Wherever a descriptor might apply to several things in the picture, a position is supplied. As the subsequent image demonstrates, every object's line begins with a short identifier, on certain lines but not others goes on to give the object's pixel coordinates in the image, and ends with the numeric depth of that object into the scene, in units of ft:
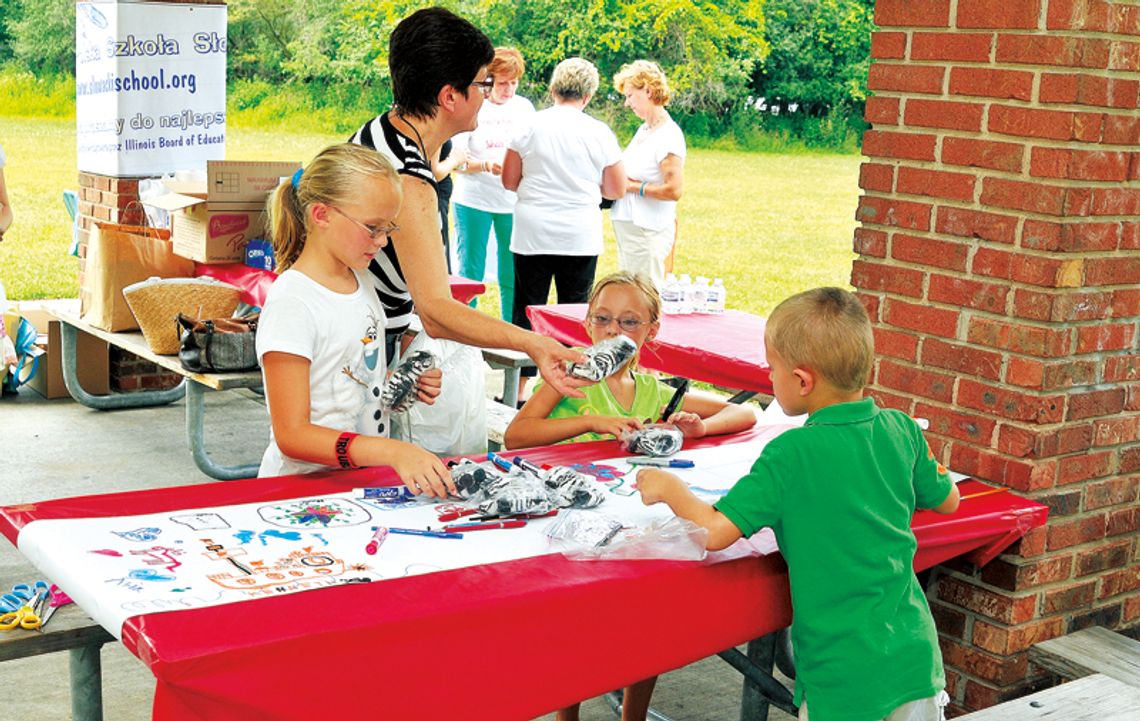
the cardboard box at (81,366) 22.16
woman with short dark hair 9.97
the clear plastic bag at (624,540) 7.95
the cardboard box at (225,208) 19.15
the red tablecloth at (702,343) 15.75
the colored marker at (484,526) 8.25
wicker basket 18.21
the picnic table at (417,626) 6.35
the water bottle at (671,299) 18.74
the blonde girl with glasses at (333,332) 8.85
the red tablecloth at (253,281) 18.61
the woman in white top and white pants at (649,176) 24.63
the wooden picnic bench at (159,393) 17.48
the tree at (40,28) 59.88
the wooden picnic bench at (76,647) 7.97
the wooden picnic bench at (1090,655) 10.26
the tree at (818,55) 77.00
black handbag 17.25
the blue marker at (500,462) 9.34
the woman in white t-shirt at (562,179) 22.50
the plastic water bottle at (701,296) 18.92
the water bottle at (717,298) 18.94
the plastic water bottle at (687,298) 18.81
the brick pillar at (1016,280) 9.97
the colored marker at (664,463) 10.15
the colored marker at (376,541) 7.74
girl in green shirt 10.91
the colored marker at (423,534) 8.10
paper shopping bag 19.88
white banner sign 20.95
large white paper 6.94
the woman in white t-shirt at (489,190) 25.70
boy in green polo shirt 7.95
